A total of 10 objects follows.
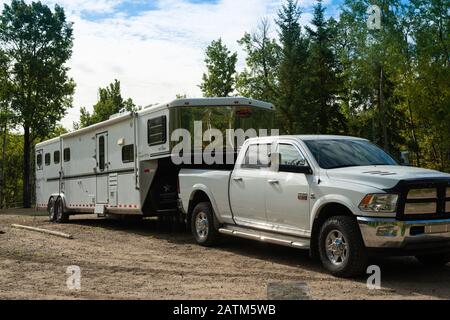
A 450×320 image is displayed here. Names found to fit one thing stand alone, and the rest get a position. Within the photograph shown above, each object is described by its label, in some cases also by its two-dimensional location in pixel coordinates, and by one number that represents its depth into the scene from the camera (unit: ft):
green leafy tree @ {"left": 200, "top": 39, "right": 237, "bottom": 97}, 124.98
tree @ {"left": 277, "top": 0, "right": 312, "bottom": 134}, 110.11
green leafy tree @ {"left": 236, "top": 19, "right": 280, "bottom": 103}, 129.90
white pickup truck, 22.61
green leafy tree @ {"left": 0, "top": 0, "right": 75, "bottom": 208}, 107.86
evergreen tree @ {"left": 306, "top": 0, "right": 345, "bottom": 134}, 116.78
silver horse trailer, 39.68
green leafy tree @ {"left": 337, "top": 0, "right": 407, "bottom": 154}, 107.24
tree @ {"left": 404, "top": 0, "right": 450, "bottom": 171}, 99.40
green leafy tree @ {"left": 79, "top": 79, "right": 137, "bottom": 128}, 153.81
